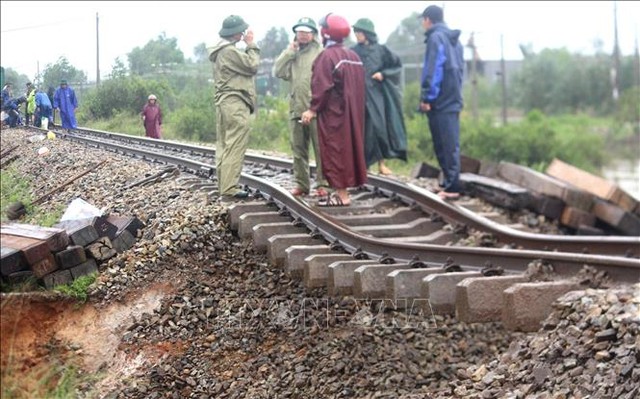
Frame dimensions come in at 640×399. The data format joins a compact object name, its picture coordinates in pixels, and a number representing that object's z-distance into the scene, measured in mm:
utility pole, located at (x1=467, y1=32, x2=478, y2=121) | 17609
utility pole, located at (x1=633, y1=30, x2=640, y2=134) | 15896
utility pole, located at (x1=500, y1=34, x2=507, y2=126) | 17100
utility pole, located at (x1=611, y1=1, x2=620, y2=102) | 15141
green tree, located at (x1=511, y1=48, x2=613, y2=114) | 16641
